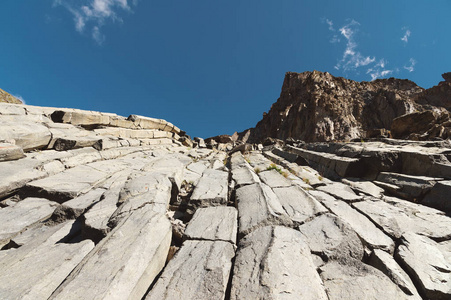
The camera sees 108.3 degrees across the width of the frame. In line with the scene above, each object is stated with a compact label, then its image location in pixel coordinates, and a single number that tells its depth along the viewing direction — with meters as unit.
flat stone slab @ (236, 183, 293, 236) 2.35
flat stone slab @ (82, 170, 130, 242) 2.12
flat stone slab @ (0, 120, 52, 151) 4.83
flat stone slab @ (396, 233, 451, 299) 1.52
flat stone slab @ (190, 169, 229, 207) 2.99
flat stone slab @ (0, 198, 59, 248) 2.40
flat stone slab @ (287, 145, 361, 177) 5.07
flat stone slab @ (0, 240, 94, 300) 1.40
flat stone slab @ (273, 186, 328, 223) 2.67
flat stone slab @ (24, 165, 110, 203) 3.19
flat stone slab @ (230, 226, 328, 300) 1.34
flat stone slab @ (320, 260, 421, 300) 1.42
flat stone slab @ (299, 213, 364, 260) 1.91
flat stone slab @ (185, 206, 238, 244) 2.10
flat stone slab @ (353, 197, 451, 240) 2.36
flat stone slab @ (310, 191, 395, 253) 2.07
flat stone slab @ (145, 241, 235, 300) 1.36
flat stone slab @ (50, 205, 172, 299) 1.23
